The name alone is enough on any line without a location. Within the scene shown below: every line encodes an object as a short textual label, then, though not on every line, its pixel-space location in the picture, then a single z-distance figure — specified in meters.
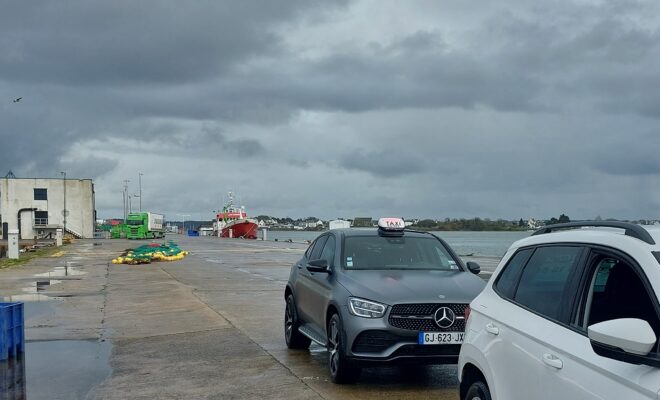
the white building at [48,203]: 94.56
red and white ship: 100.38
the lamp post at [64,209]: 93.97
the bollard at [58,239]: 55.88
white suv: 3.08
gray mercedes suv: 7.20
